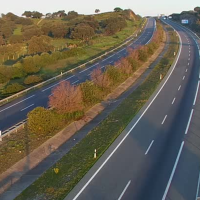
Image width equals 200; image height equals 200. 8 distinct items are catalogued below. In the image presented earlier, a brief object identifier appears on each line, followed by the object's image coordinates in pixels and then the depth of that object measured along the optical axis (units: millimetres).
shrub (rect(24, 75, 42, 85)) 42562
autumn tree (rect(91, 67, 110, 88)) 34619
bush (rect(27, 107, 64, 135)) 23375
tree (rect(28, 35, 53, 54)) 70125
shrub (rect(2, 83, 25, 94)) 37847
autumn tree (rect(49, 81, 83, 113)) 25922
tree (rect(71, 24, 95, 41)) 89812
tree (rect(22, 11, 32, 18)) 172875
